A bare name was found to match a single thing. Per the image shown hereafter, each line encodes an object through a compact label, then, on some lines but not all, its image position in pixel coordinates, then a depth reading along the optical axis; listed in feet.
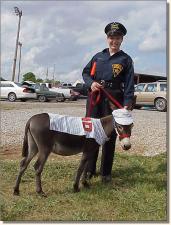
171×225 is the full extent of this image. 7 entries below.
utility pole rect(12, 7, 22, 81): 141.30
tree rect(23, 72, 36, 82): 299.01
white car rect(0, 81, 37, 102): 92.32
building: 132.39
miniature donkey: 17.34
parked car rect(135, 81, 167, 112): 72.38
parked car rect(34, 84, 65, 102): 98.58
